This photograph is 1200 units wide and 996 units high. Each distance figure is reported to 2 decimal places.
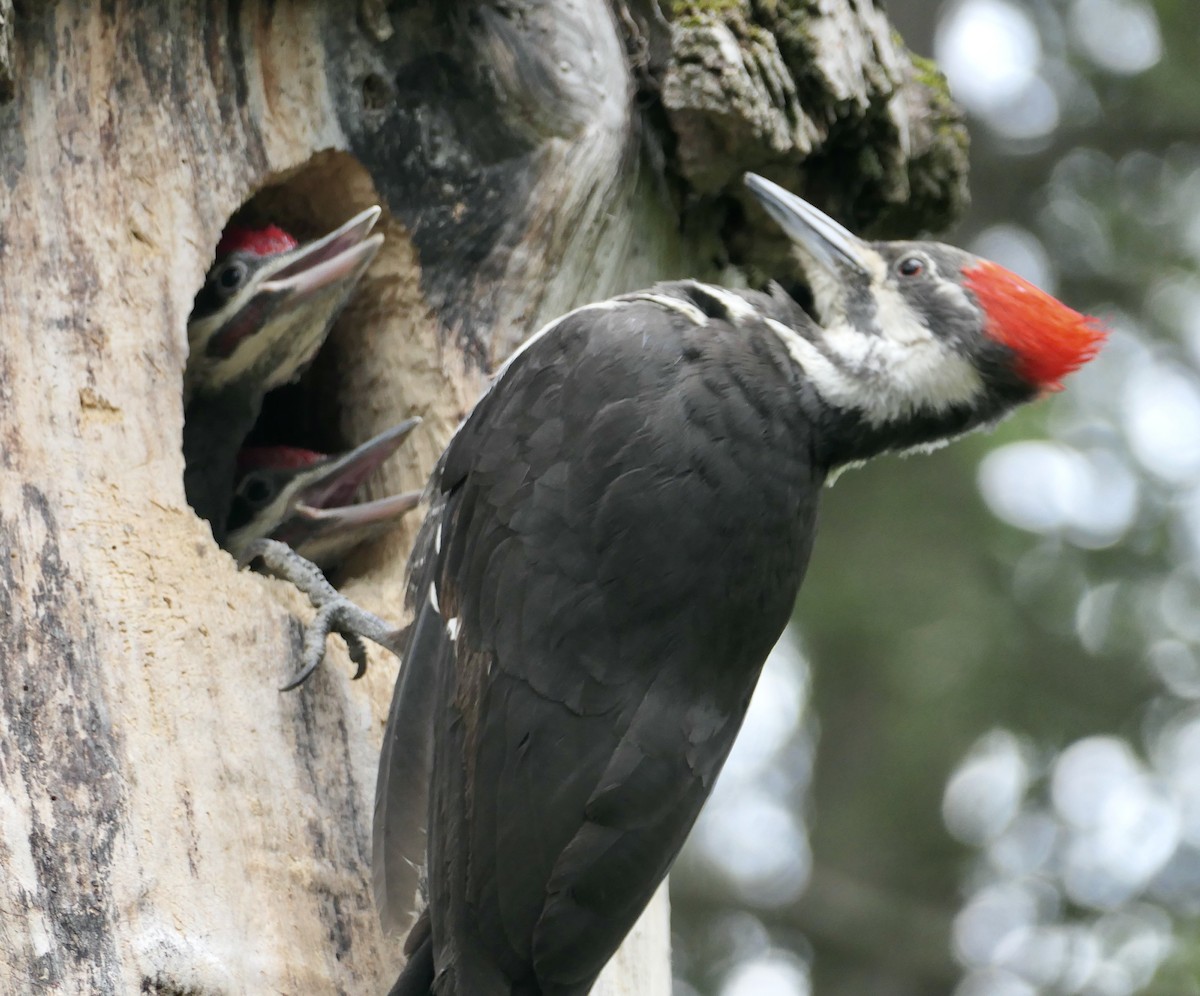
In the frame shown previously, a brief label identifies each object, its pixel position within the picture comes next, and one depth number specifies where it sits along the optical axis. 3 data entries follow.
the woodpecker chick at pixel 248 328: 6.69
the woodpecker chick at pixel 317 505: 6.92
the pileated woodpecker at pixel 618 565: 5.07
